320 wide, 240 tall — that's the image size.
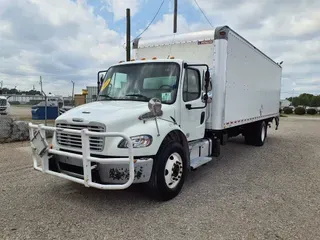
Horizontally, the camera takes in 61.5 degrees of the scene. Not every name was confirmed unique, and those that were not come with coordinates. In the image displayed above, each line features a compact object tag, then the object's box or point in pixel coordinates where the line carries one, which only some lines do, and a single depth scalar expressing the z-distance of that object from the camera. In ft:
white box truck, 12.60
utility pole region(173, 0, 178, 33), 47.62
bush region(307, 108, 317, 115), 140.26
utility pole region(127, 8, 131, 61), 38.85
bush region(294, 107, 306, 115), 138.51
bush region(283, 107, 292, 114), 144.13
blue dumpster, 52.03
